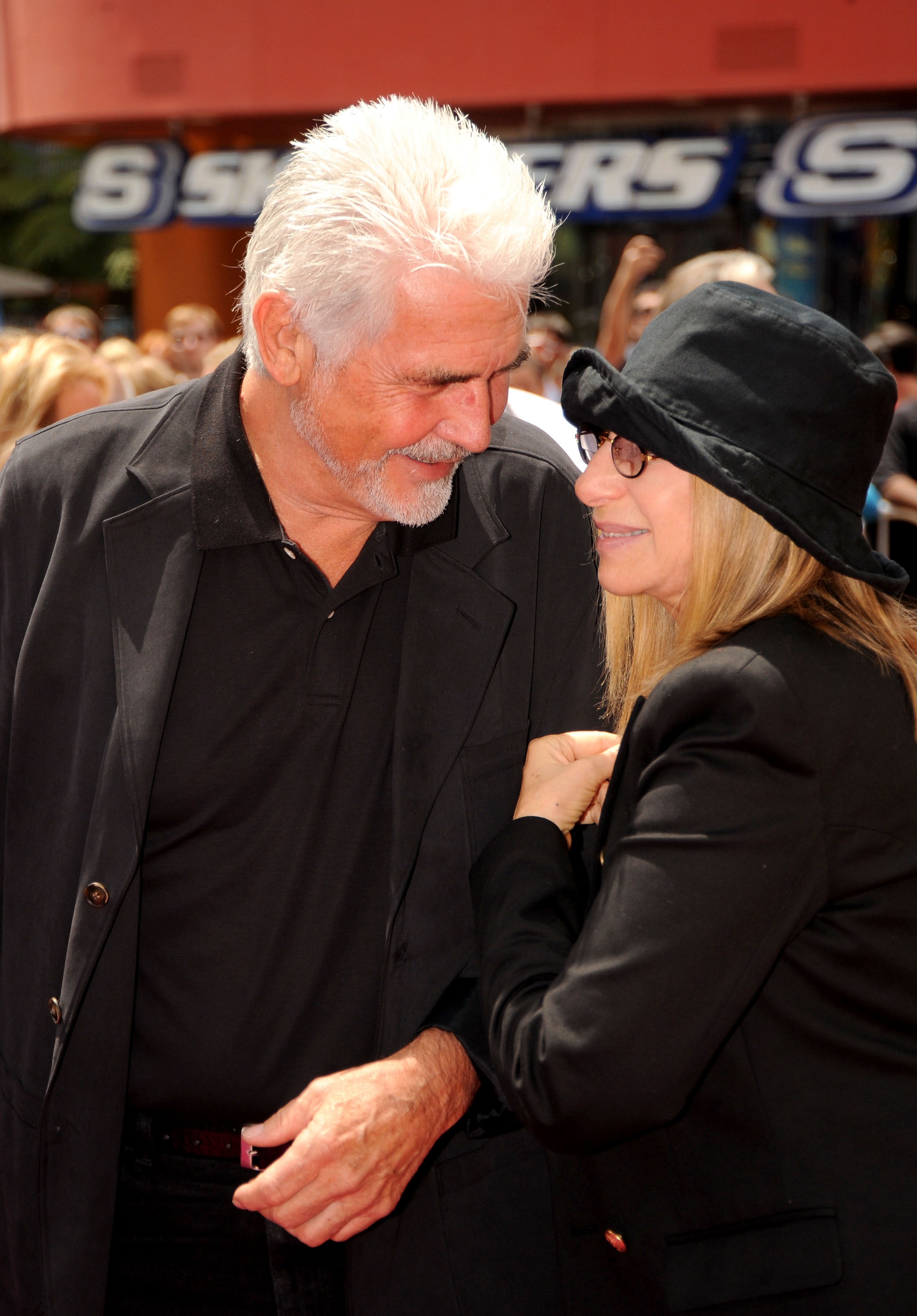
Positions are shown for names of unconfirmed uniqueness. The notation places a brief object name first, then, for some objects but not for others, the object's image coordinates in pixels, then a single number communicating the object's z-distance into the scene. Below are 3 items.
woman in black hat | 2.21
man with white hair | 2.47
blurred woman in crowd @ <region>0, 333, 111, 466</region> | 4.58
